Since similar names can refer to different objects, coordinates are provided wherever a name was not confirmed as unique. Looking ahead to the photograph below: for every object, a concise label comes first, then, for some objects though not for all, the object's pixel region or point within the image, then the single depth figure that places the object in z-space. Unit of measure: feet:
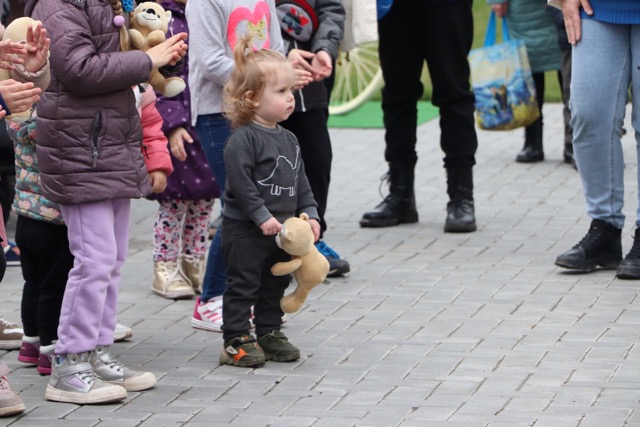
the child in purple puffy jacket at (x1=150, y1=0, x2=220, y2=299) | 37.94
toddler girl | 31.59
